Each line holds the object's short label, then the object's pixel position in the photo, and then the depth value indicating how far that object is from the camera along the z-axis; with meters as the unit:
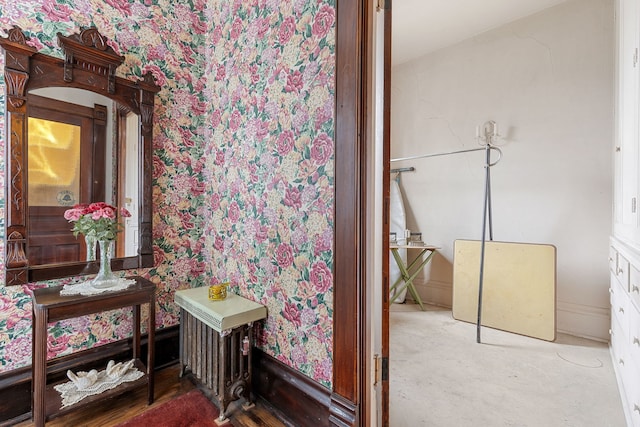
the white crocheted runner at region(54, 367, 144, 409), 1.55
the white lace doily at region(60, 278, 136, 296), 1.59
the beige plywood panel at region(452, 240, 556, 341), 2.63
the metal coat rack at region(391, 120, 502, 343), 2.65
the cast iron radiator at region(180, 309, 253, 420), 1.62
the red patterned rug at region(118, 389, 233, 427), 1.58
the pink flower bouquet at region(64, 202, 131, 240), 1.65
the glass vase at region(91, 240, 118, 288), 1.70
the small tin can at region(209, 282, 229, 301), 1.84
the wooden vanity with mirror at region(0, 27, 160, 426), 1.55
